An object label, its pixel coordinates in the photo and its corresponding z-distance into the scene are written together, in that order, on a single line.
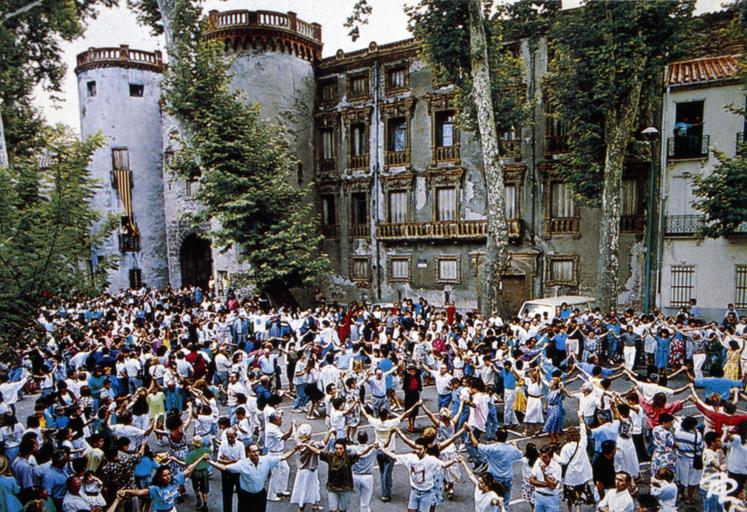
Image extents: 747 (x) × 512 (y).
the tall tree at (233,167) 24.08
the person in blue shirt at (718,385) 9.75
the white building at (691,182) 21.44
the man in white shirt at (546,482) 6.89
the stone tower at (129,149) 34.78
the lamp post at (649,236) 20.95
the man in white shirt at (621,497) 6.28
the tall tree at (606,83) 19.11
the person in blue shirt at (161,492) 6.91
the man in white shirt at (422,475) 7.43
